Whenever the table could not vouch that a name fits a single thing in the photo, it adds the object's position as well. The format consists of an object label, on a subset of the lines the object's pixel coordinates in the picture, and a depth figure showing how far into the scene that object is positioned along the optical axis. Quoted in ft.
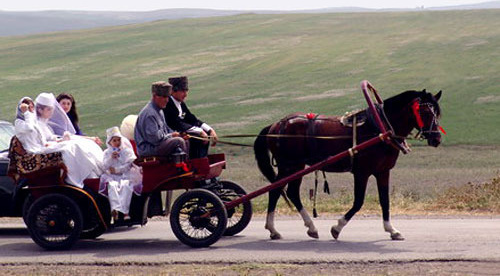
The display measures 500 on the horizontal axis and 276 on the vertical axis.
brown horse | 40.29
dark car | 41.42
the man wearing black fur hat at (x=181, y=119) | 41.32
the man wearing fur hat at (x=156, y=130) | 39.22
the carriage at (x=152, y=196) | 39.60
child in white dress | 39.55
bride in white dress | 39.37
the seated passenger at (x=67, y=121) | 42.25
